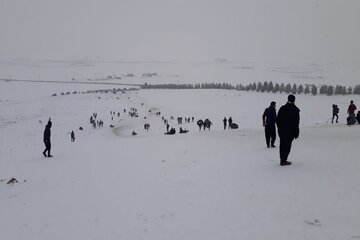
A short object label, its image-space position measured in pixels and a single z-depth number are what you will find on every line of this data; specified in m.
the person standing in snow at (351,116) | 24.64
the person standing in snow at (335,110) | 29.60
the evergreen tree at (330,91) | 111.01
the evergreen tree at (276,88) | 126.62
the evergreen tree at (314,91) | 114.04
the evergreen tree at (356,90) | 110.38
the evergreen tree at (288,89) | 123.45
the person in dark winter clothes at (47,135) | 20.73
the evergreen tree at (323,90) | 114.88
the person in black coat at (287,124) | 11.92
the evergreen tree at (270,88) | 128.25
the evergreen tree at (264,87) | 129.80
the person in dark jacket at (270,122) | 15.74
